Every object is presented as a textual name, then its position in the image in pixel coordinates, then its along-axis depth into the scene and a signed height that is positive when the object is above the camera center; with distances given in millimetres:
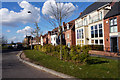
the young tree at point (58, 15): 10039 +2681
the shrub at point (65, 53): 9329 -1106
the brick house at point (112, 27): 13969 +2259
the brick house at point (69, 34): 28328 +2317
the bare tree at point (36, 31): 25147 +2865
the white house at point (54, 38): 40391 +1688
